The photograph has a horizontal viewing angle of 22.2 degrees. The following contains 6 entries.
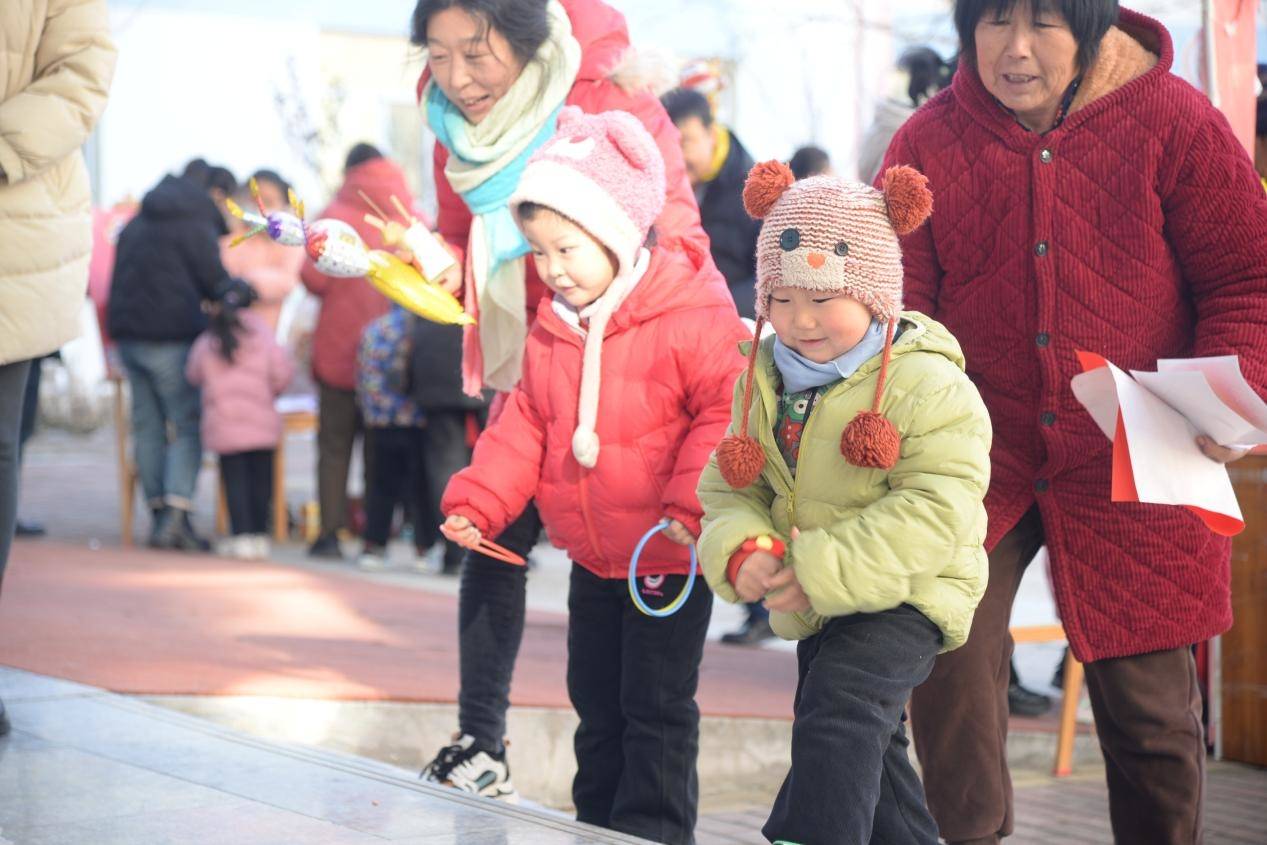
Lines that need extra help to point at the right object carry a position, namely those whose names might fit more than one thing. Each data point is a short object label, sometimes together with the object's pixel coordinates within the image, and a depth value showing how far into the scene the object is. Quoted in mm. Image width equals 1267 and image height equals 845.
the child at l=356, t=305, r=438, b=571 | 16990
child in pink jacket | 17973
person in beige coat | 7930
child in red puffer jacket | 6940
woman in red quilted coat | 6206
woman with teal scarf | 7622
